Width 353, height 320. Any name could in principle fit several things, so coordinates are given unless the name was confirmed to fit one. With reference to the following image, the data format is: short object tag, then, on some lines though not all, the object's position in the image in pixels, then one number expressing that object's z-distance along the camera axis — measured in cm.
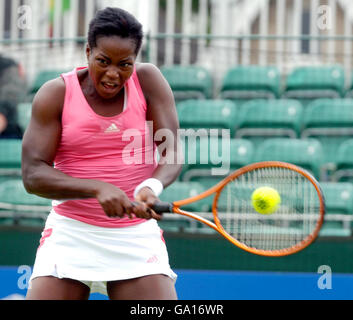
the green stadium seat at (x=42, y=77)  1216
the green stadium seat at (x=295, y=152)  979
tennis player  475
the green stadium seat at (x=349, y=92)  1191
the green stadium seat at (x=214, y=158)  987
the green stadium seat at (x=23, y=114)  1105
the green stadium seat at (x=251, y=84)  1199
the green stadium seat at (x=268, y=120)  1072
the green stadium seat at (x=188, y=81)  1196
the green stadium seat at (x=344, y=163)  995
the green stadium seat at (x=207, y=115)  1070
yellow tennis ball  543
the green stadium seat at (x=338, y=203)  923
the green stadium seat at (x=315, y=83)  1188
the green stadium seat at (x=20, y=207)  943
